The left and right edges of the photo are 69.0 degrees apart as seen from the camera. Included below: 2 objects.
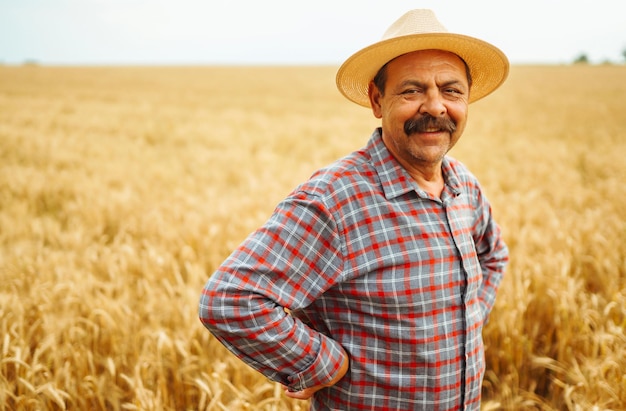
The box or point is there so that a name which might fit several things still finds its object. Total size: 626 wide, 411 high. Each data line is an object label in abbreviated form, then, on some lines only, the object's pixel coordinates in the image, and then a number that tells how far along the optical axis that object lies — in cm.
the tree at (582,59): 7501
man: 119
